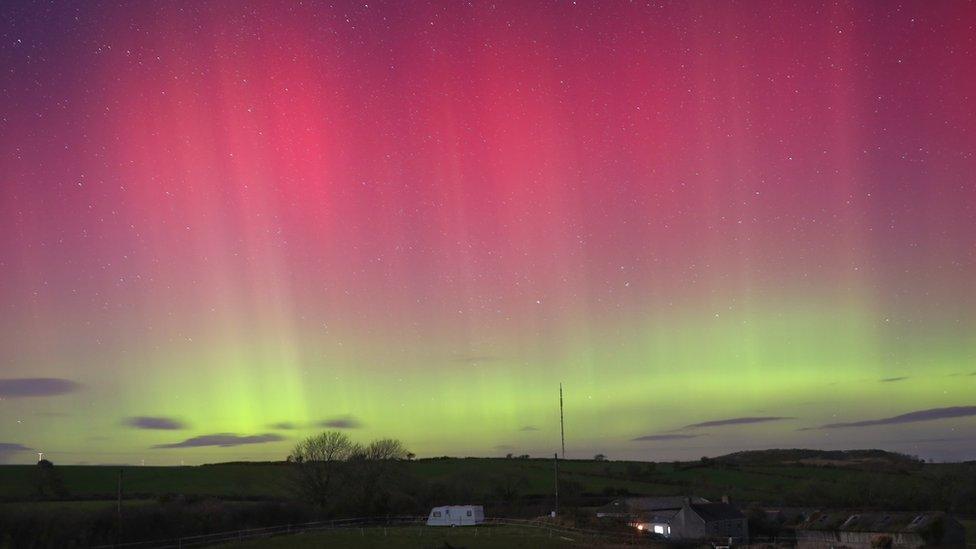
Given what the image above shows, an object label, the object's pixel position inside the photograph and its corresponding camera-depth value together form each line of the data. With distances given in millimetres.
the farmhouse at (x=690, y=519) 83312
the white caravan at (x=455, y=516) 78625
